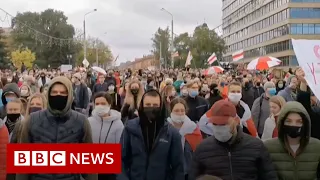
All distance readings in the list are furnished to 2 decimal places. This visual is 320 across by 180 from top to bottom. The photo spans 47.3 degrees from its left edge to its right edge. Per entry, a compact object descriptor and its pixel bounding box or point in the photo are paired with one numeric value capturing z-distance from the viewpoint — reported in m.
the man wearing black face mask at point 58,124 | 3.41
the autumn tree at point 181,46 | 57.31
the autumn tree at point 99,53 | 65.94
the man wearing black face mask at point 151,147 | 3.63
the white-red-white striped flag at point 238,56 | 21.32
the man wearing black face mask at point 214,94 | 7.83
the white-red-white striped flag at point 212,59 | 22.31
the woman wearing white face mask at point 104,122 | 4.62
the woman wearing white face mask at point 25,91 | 7.39
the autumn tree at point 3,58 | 51.33
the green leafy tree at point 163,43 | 66.61
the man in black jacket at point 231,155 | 3.24
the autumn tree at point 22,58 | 55.56
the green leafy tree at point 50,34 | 64.95
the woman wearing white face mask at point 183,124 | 4.86
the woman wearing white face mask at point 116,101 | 8.29
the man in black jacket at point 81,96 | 9.72
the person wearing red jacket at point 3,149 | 3.96
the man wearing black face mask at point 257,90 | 10.26
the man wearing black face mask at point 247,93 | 9.86
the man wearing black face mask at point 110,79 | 11.68
